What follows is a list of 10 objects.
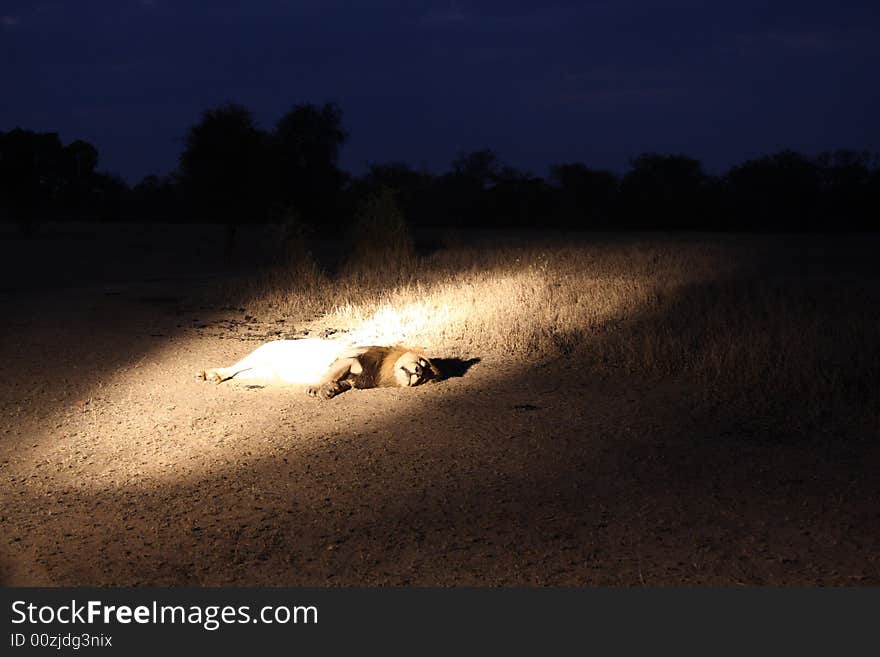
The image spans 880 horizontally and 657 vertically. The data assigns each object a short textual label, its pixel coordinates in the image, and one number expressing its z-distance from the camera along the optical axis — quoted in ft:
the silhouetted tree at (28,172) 94.02
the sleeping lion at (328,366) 24.35
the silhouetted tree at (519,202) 149.38
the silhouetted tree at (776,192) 131.54
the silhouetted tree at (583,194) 141.18
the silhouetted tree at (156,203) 174.09
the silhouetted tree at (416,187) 133.98
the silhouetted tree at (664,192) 137.08
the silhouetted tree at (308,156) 79.46
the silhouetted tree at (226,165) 73.20
